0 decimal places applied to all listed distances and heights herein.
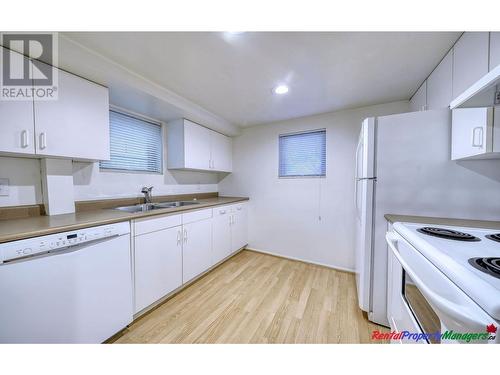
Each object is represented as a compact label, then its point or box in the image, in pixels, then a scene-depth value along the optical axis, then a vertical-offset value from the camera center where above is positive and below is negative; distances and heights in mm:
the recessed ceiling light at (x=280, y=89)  1822 +974
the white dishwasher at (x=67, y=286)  892 -617
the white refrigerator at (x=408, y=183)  1224 -11
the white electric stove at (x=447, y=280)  451 -323
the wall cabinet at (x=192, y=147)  2350 +503
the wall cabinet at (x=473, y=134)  938 +277
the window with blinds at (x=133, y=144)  1945 +462
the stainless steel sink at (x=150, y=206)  1951 -290
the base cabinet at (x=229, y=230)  2406 -720
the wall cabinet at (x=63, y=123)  1133 +425
